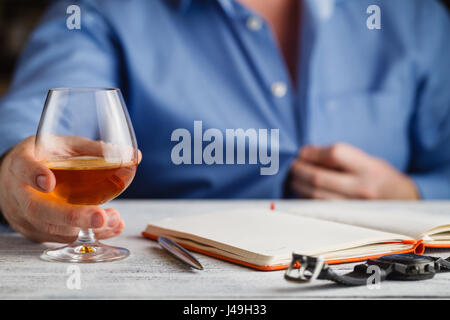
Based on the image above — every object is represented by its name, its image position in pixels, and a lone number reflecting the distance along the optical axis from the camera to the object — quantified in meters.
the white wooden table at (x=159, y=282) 0.65
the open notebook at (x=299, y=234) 0.71
